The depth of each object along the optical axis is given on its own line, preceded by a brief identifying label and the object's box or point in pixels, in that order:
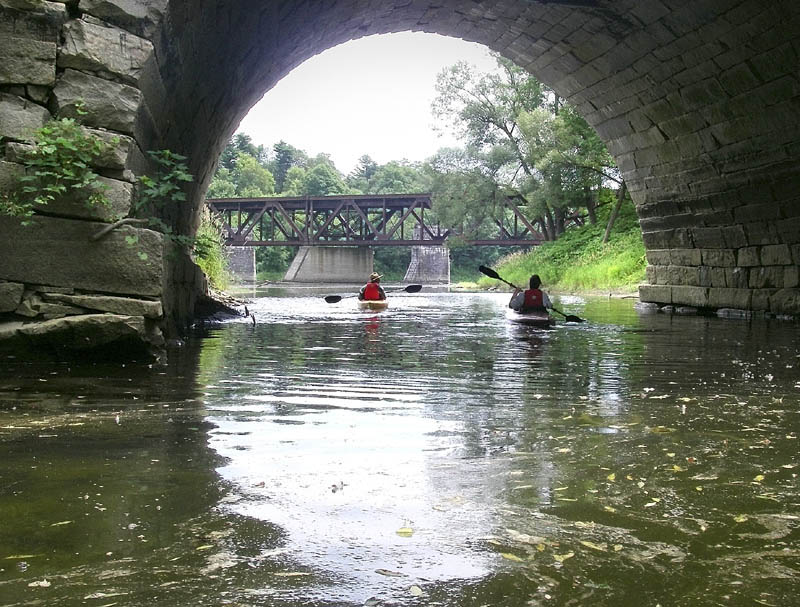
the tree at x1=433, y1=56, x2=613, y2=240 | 36.25
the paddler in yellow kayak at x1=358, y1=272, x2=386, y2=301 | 19.25
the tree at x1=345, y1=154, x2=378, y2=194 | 114.06
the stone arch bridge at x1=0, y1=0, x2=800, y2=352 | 6.70
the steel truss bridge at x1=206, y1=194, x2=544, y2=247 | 58.06
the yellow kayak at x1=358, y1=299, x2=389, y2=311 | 18.44
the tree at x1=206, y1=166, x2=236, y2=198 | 82.06
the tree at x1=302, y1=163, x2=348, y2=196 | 93.69
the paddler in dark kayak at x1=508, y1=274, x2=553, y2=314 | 13.84
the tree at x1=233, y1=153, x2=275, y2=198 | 92.94
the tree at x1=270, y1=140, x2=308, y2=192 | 122.44
